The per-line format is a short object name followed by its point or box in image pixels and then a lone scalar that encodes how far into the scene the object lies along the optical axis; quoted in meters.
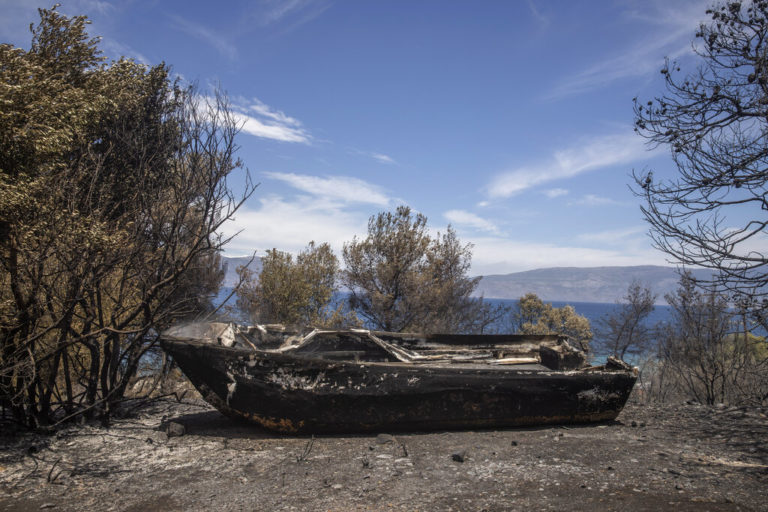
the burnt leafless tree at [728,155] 5.23
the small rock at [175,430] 6.21
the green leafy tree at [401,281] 19.30
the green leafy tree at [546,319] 29.09
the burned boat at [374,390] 6.22
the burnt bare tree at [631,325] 27.08
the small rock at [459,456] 5.45
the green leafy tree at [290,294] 18.27
